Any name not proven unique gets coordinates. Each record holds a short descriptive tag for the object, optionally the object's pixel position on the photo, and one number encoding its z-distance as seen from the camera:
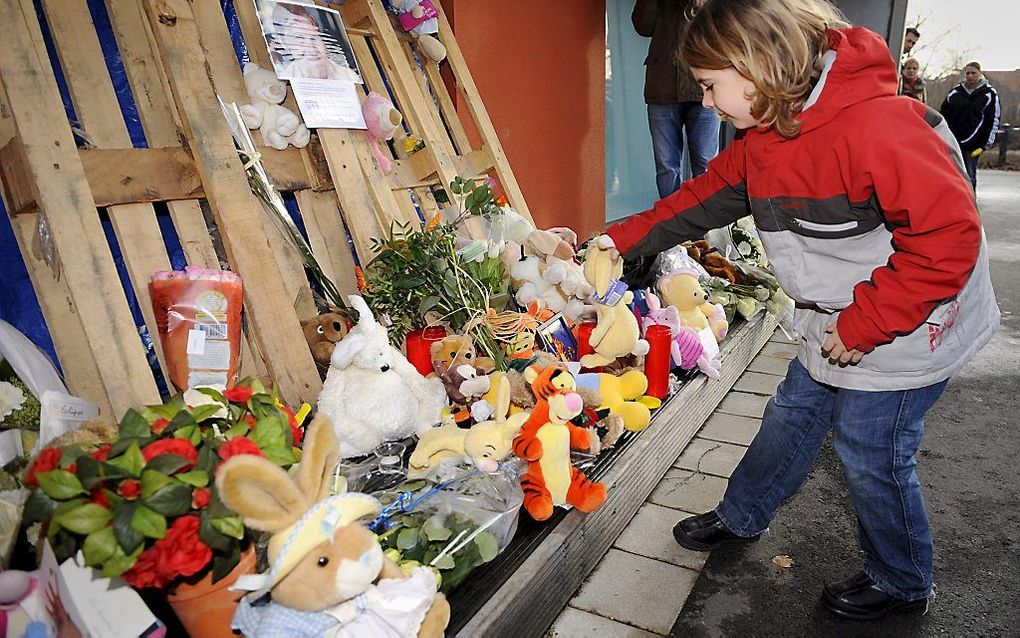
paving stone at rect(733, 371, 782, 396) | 3.26
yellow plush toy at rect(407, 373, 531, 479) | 1.78
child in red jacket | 1.36
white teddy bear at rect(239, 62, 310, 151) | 2.40
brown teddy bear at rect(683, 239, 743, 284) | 3.84
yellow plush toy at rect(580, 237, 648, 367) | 2.24
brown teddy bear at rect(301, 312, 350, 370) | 2.23
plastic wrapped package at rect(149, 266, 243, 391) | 1.84
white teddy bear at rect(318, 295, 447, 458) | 1.89
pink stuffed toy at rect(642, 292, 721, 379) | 2.76
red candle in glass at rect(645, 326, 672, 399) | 2.52
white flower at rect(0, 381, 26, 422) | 1.71
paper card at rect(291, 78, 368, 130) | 2.48
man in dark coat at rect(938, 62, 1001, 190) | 8.25
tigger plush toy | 1.72
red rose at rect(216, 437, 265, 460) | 1.15
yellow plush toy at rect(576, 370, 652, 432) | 2.27
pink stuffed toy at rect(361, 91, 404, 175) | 2.68
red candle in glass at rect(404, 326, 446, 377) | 2.32
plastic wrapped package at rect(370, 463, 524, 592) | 1.52
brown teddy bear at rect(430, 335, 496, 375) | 2.23
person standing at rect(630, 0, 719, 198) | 4.15
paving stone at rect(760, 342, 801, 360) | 3.78
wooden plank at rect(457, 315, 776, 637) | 1.55
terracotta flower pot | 1.18
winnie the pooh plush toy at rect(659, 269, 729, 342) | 2.91
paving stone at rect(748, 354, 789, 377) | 3.54
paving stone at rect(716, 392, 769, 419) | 3.02
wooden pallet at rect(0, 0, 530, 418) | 1.86
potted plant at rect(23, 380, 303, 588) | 1.02
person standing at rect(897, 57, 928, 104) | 8.39
